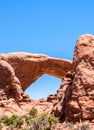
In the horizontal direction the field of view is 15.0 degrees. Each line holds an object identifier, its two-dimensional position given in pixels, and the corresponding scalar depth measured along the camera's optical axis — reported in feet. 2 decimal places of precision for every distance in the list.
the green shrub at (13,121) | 96.30
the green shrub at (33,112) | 114.92
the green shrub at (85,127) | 67.79
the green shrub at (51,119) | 74.10
